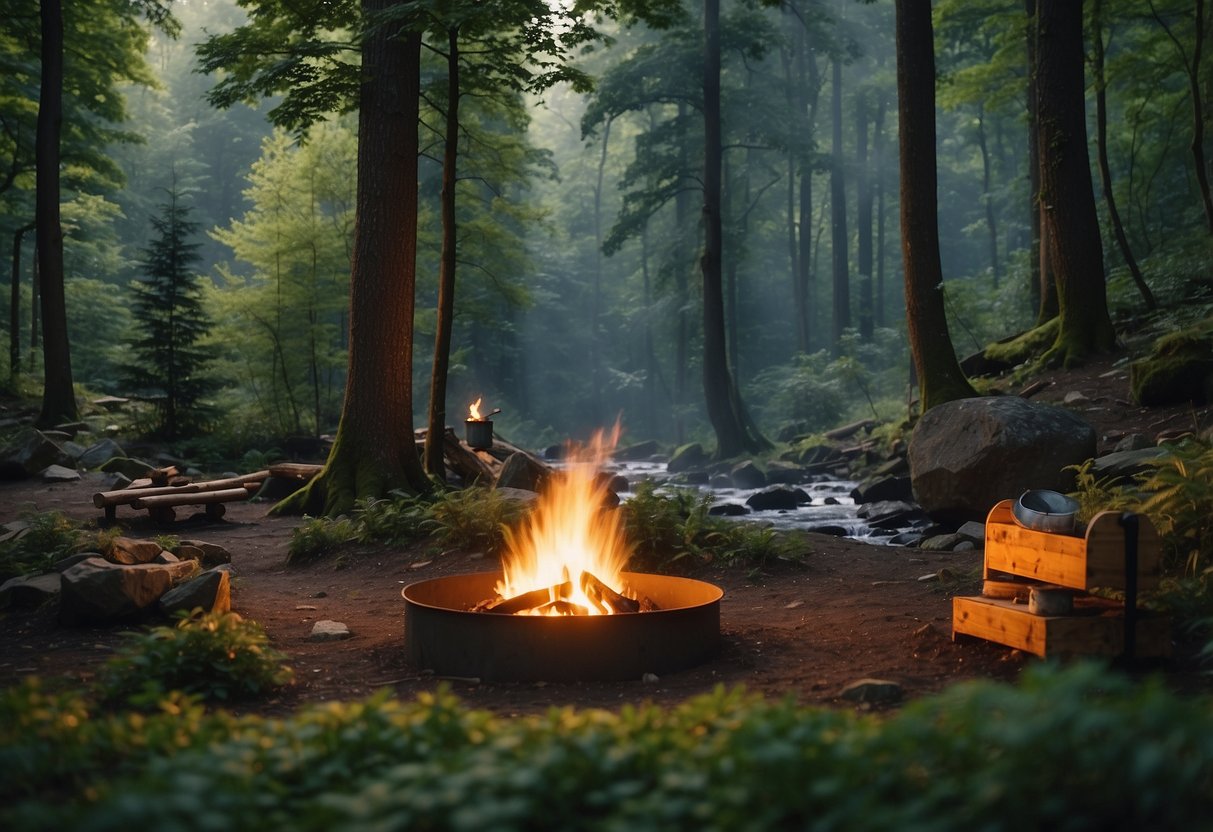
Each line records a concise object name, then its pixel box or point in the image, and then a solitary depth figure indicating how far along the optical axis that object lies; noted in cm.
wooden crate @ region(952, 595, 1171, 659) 477
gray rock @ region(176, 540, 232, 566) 859
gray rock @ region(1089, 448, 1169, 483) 857
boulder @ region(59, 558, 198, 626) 611
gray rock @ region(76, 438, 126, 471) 1588
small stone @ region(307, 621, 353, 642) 629
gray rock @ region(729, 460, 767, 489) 1978
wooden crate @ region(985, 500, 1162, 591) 476
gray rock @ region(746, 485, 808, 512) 1562
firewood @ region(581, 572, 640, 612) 588
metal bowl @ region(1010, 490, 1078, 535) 518
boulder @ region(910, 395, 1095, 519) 955
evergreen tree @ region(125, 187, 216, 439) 1911
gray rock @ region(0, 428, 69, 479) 1473
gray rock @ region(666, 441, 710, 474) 2477
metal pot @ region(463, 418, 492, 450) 1348
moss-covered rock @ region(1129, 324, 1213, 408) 1050
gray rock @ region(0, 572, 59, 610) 655
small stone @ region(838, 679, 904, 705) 460
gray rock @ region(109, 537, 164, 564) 700
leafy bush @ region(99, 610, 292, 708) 455
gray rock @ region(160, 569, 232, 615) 612
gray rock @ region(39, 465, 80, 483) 1452
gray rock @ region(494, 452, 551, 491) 1244
